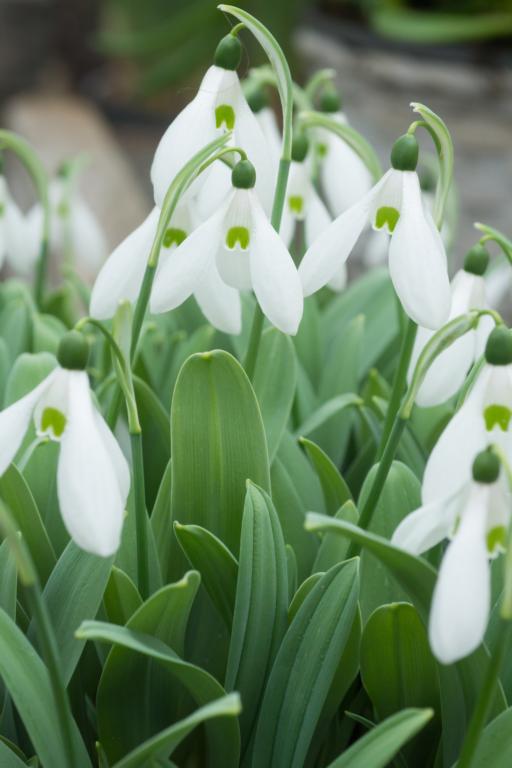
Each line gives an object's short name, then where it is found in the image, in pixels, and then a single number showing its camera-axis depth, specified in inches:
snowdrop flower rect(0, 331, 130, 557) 20.5
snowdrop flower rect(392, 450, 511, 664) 20.0
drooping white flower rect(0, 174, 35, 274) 28.7
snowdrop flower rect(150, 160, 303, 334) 22.0
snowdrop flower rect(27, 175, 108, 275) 30.7
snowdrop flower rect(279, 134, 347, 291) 25.8
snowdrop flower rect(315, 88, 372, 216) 26.9
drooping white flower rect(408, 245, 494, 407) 23.1
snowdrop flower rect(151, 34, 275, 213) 22.8
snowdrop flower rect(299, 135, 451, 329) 21.7
